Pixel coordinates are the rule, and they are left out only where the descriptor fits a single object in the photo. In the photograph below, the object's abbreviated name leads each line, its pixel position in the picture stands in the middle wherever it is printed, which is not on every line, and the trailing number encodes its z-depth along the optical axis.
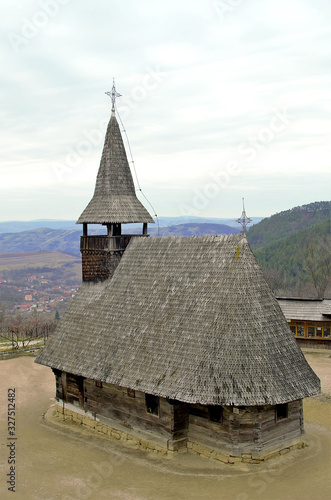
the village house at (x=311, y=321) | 32.03
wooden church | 15.05
